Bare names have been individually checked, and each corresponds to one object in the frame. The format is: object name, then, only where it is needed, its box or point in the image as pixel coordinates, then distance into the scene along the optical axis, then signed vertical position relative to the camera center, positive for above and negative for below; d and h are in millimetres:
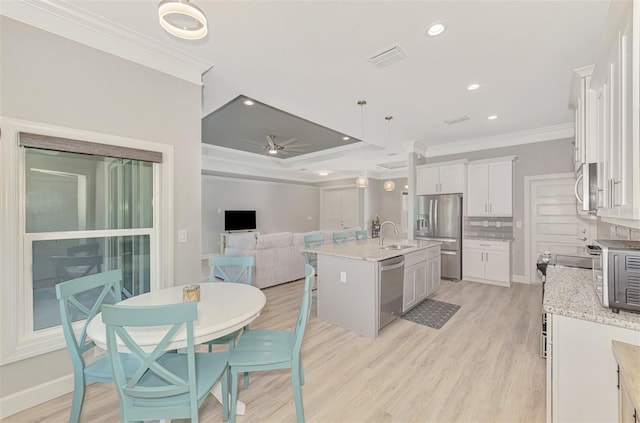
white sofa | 4801 -815
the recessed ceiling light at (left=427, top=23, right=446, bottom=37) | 2219 +1548
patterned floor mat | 3430 -1424
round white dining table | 1393 -640
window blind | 1957 +523
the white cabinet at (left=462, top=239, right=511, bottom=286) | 4992 -981
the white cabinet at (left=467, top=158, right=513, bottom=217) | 5160 +471
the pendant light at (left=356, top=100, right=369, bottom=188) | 3789 +1538
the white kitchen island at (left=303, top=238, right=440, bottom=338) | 3004 -888
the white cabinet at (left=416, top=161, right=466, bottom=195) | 5535 +718
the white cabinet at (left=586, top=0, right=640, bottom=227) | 1122 +485
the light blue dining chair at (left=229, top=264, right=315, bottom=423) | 1702 -963
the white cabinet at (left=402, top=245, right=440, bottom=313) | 3562 -948
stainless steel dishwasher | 3070 -944
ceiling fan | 5633 +1590
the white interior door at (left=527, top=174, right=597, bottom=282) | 4741 -172
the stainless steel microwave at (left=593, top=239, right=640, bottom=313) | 1335 -342
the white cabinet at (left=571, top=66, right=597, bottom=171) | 1971 +698
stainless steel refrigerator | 5430 -344
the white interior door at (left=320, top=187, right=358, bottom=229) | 10891 +144
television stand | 8539 -892
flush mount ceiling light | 1473 +1125
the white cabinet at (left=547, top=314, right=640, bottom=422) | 1372 -858
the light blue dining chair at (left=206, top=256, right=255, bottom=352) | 2521 -498
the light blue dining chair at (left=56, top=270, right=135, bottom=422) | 1589 -877
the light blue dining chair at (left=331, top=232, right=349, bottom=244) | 4652 -465
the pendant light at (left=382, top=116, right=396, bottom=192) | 4398 +561
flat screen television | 8719 -287
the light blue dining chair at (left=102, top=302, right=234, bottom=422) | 1223 -798
